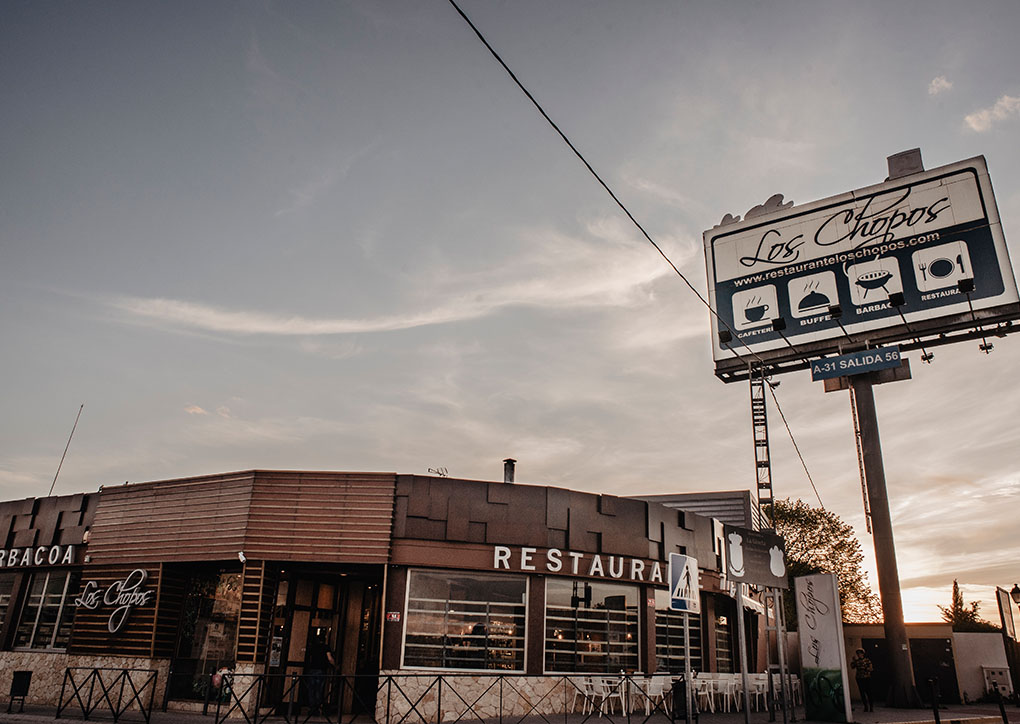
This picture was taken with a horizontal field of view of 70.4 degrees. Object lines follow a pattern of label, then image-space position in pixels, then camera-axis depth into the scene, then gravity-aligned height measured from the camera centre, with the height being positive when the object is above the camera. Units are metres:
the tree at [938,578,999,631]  74.25 +3.42
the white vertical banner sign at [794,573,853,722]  15.40 -0.15
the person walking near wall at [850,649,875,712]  19.48 -0.90
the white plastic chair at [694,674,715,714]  17.68 -1.28
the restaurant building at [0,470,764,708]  15.78 +1.05
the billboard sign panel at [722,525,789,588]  14.72 +1.62
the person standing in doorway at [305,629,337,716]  14.80 -0.84
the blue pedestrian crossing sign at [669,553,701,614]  12.23 +0.87
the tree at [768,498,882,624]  41.47 +4.92
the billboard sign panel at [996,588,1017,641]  15.45 +0.71
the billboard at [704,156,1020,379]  22.83 +11.95
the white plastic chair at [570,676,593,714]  15.94 -1.16
